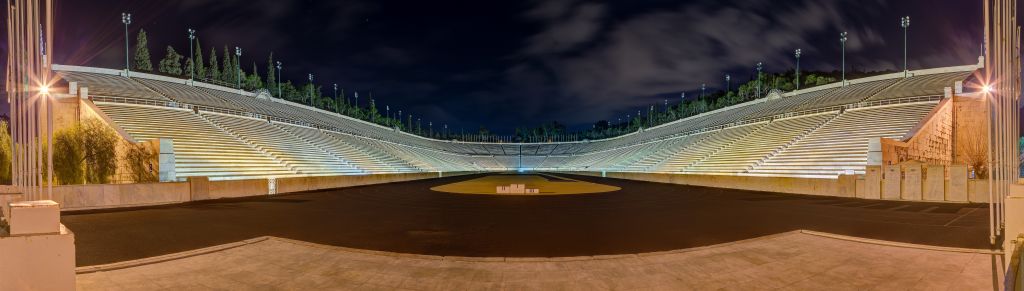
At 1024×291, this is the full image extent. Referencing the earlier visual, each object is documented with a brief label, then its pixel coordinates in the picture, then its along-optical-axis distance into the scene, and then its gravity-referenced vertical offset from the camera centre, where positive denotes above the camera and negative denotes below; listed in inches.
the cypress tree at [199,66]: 3758.9 +680.3
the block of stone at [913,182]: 901.2 -82.9
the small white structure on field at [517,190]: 1164.7 -114.9
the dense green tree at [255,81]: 4113.2 +610.2
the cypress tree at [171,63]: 3703.2 +691.9
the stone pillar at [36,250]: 196.2 -43.7
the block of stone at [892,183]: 924.6 -85.9
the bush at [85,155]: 974.4 -11.8
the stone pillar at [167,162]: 1064.2 -31.2
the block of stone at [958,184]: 856.9 -83.4
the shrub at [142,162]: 1057.5 -30.8
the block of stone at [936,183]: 877.2 -83.3
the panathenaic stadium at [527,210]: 280.7 -85.6
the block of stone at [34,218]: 197.2 -29.8
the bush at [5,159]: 1230.3 -23.3
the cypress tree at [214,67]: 4020.7 +711.2
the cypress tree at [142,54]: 3535.9 +738.7
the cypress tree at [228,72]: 4136.6 +692.2
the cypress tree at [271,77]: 4792.6 +733.6
